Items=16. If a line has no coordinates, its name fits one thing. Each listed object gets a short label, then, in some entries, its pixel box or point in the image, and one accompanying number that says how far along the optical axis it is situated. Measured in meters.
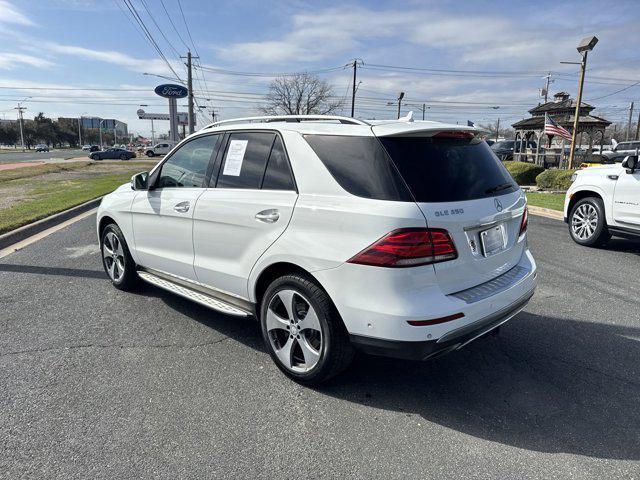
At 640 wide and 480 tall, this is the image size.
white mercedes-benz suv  2.67
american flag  18.89
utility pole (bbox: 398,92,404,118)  42.31
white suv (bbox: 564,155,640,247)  6.72
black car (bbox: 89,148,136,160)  52.34
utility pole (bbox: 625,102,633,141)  65.88
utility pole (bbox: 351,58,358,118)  49.67
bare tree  66.32
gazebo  29.66
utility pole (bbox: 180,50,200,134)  42.66
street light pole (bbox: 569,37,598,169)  15.41
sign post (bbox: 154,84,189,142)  44.41
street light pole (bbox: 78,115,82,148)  122.11
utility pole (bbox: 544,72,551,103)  47.31
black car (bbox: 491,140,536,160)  38.09
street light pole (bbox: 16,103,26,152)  94.27
